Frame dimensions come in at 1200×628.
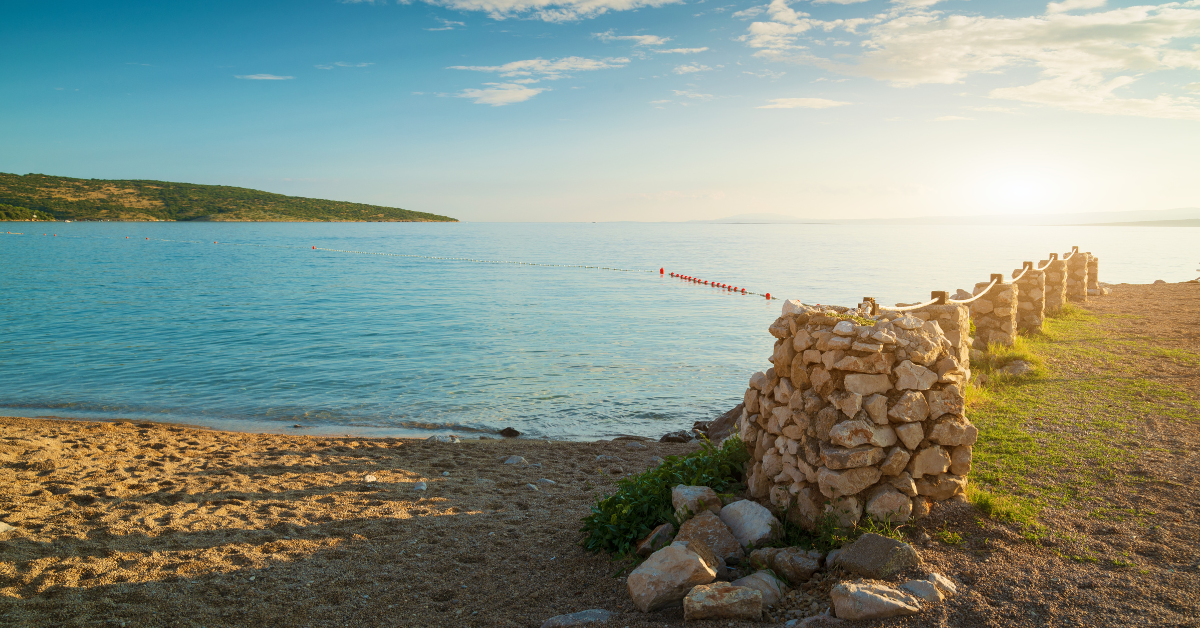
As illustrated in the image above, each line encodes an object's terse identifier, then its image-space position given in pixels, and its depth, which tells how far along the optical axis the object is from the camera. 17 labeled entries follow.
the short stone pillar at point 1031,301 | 13.79
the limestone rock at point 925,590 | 4.23
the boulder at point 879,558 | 4.57
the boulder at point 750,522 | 5.30
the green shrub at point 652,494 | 5.98
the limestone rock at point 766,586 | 4.57
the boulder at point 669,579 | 4.67
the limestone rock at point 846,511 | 5.10
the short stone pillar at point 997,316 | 11.84
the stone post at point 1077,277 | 19.70
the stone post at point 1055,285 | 16.67
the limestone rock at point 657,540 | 5.59
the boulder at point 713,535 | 5.21
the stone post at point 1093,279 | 21.57
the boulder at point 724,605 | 4.39
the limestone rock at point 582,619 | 4.65
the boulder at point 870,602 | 4.11
